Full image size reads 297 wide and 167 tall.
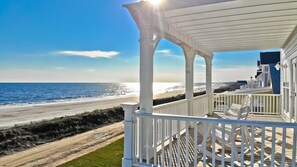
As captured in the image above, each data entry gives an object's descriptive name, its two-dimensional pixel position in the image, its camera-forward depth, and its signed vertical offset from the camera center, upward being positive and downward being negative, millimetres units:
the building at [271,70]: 11539 +702
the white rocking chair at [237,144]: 3668 -1061
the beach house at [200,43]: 3203 +798
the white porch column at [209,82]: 8335 -46
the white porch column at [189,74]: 5941 +187
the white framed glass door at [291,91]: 5738 -266
